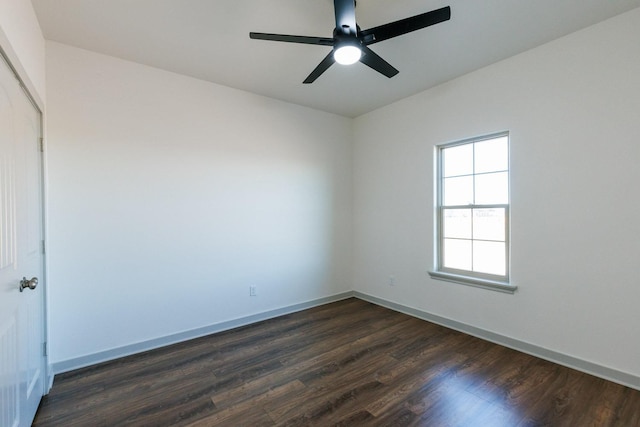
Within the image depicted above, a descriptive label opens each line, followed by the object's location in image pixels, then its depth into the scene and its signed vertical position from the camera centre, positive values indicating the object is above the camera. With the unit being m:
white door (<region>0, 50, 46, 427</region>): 1.42 -0.27
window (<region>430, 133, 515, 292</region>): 2.95 -0.02
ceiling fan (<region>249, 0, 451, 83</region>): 1.73 +1.14
